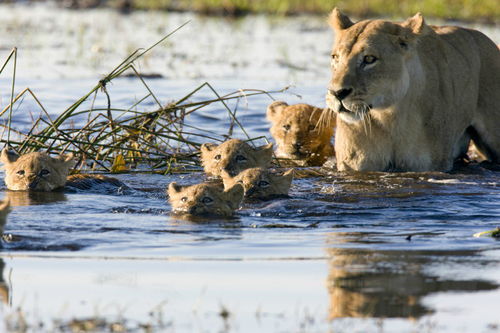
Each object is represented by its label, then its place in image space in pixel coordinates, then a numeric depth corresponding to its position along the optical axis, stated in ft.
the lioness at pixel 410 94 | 57.72
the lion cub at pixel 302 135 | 71.67
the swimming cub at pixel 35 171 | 57.57
